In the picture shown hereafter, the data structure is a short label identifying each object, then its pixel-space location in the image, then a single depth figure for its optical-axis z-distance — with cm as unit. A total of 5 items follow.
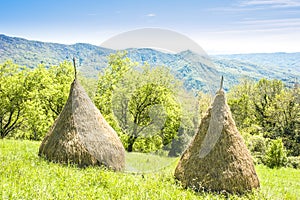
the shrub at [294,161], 2605
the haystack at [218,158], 790
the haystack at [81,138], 955
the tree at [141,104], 1723
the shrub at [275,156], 1744
